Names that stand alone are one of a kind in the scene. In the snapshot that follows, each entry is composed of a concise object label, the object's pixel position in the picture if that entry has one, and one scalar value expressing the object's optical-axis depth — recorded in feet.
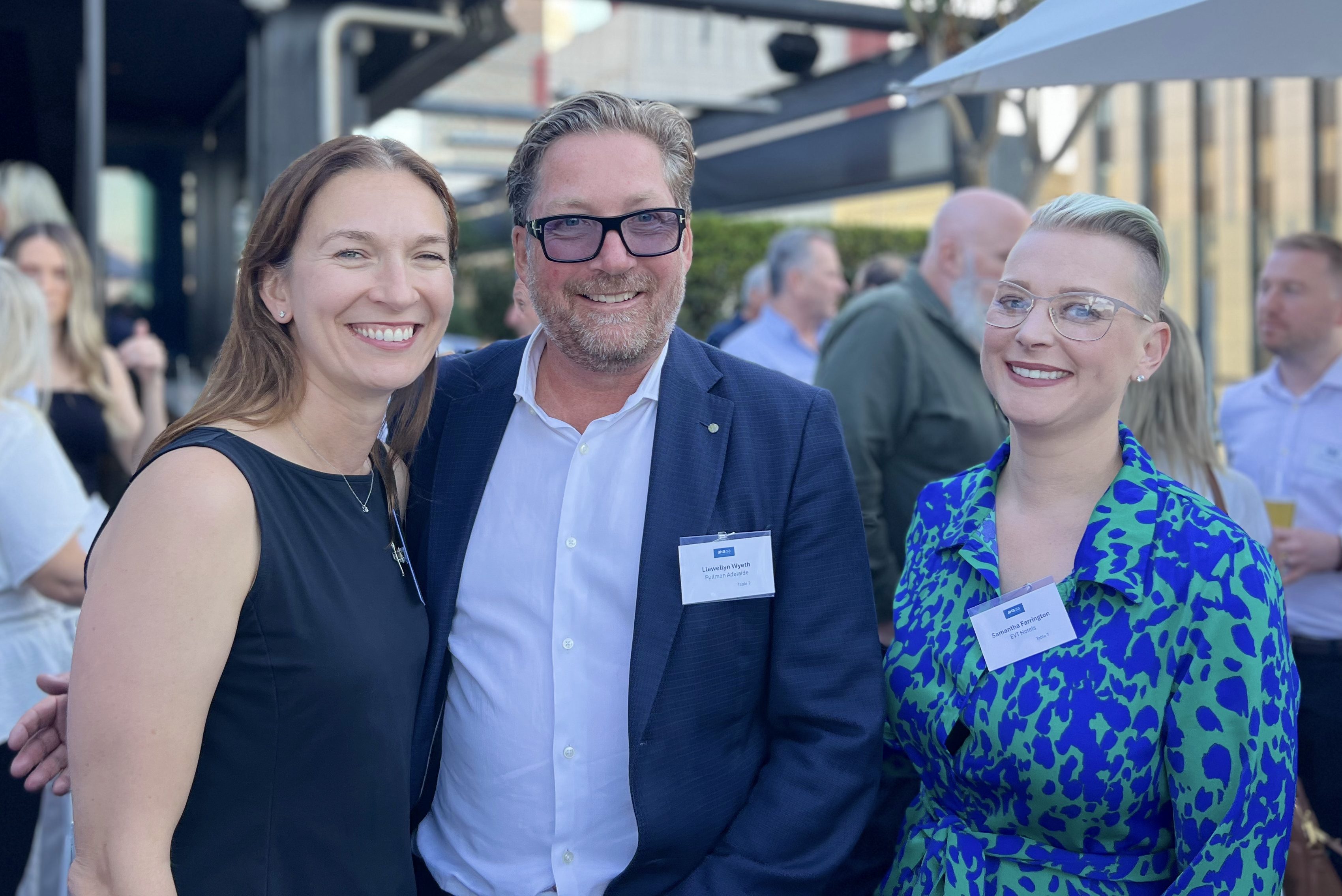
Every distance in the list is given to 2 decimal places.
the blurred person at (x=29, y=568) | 8.50
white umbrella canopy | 6.96
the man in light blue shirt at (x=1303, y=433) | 10.12
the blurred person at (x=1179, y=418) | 8.36
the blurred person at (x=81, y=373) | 13.11
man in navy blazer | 6.04
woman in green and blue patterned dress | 5.24
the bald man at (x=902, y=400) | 11.50
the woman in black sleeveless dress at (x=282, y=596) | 4.83
